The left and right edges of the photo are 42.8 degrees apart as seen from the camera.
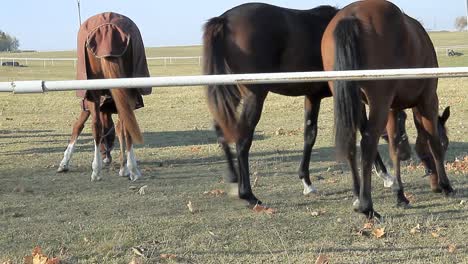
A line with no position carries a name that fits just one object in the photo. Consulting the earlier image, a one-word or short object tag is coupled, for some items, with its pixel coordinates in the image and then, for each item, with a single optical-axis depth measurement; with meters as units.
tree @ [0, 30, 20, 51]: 105.00
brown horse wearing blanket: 7.12
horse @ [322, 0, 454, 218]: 5.07
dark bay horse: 5.87
